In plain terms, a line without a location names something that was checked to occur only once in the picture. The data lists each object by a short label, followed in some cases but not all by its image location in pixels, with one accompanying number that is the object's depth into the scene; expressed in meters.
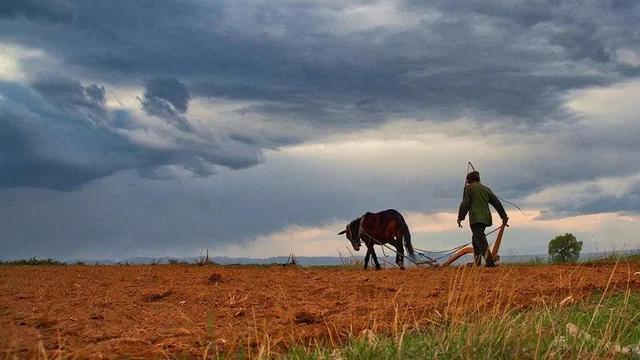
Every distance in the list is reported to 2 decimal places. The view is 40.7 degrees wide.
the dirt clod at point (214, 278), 15.61
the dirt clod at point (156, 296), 12.30
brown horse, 23.53
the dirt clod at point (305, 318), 9.56
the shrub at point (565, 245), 42.50
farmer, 20.30
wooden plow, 21.31
